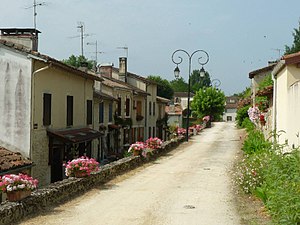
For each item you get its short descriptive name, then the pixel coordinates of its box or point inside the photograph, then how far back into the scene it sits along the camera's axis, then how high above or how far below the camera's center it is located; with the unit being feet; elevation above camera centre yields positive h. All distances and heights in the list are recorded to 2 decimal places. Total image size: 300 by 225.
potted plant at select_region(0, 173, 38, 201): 30.07 -4.81
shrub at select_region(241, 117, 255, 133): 111.49 -2.28
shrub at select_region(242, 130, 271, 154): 59.36 -3.77
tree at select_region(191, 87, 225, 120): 195.00 +6.41
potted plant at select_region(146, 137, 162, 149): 74.49 -4.53
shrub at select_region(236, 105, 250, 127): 156.17 +0.50
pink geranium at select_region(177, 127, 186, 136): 120.73 -4.32
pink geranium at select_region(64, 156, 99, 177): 42.27 -4.95
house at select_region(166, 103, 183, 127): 216.54 +0.05
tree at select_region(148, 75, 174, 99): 300.81 +17.52
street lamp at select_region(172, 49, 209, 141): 94.41 +9.19
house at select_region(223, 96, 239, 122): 387.12 +2.81
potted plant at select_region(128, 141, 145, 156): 65.72 -4.85
